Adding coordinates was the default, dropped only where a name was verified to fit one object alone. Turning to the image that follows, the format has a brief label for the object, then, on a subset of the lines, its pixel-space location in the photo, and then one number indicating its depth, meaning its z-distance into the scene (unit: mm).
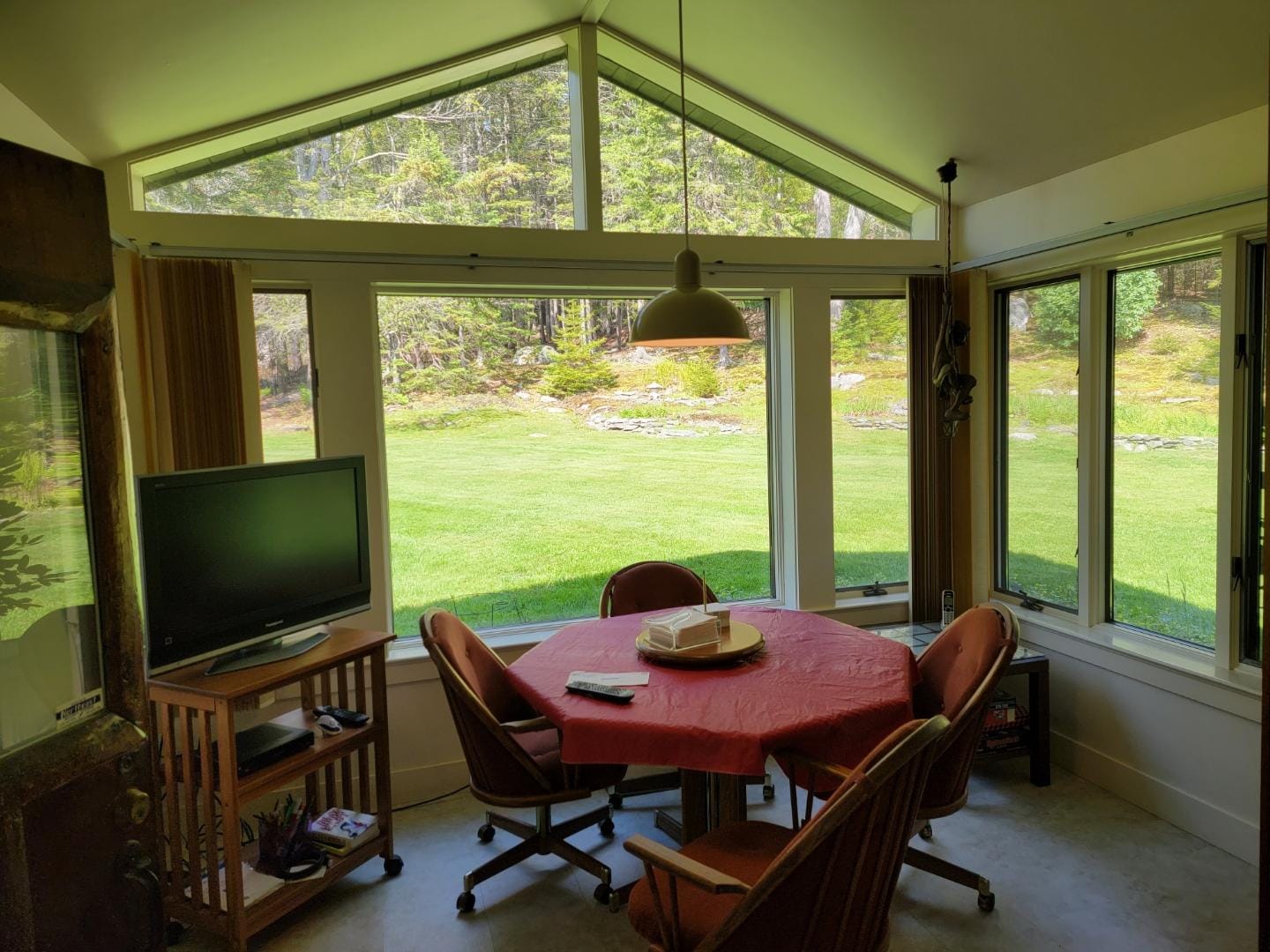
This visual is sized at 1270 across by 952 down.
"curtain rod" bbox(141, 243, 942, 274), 3086
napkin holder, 2754
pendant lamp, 2500
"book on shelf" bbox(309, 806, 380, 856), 2773
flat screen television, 2402
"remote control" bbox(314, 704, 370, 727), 2836
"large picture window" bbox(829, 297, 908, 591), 4195
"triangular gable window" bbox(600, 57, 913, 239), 3775
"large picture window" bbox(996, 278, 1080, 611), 3701
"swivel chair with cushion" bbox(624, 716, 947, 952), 1592
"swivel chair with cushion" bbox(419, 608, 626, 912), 2531
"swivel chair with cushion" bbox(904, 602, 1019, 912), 2428
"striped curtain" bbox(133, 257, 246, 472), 2986
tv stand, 2338
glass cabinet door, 1198
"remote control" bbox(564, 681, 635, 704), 2391
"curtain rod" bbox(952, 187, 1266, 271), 2715
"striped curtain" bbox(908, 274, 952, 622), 4051
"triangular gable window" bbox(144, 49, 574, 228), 3264
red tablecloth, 2174
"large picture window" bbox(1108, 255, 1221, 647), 3107
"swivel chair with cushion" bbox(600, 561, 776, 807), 3582
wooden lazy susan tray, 2680
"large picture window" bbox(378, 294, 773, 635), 3723
